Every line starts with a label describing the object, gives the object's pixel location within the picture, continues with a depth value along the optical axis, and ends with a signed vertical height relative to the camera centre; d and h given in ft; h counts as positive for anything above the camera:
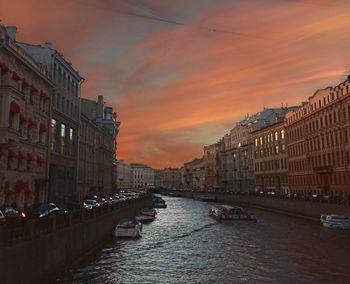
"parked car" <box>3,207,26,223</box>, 100.41 -3.71
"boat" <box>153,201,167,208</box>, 363.39 -7.64
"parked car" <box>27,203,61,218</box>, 117.44 -3.86
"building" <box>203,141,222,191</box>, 583.99 +42.65
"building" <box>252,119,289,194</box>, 339.57 +33.40
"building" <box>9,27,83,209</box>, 186.70 +39.74
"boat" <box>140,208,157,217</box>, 231.63 -9.01
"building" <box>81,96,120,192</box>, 378.94 +80.44
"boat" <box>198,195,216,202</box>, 458.91 -2.14
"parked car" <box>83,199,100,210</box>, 186.13 -2.35
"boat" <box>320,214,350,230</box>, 161.88 -10.90
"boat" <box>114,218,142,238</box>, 146.41 -12.09
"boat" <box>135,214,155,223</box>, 216.97 -11.57
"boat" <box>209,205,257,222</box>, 212.23 -10.17
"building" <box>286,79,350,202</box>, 225.15 +33.54
